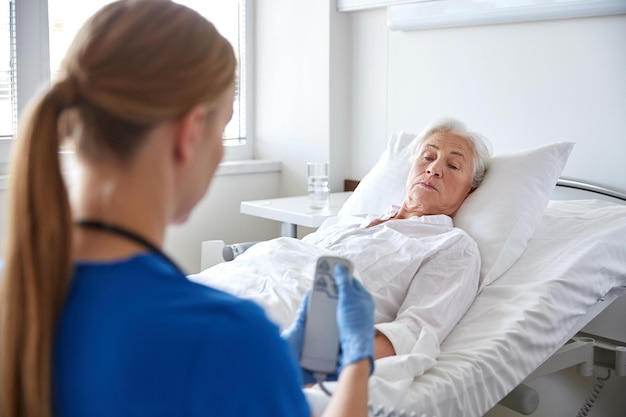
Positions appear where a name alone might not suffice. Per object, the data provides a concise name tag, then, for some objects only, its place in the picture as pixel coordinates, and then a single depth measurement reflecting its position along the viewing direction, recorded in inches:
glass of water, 129.6
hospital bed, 70.9
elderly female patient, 80.0
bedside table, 121.0
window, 126.8
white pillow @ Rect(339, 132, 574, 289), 93.6
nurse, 32.0
